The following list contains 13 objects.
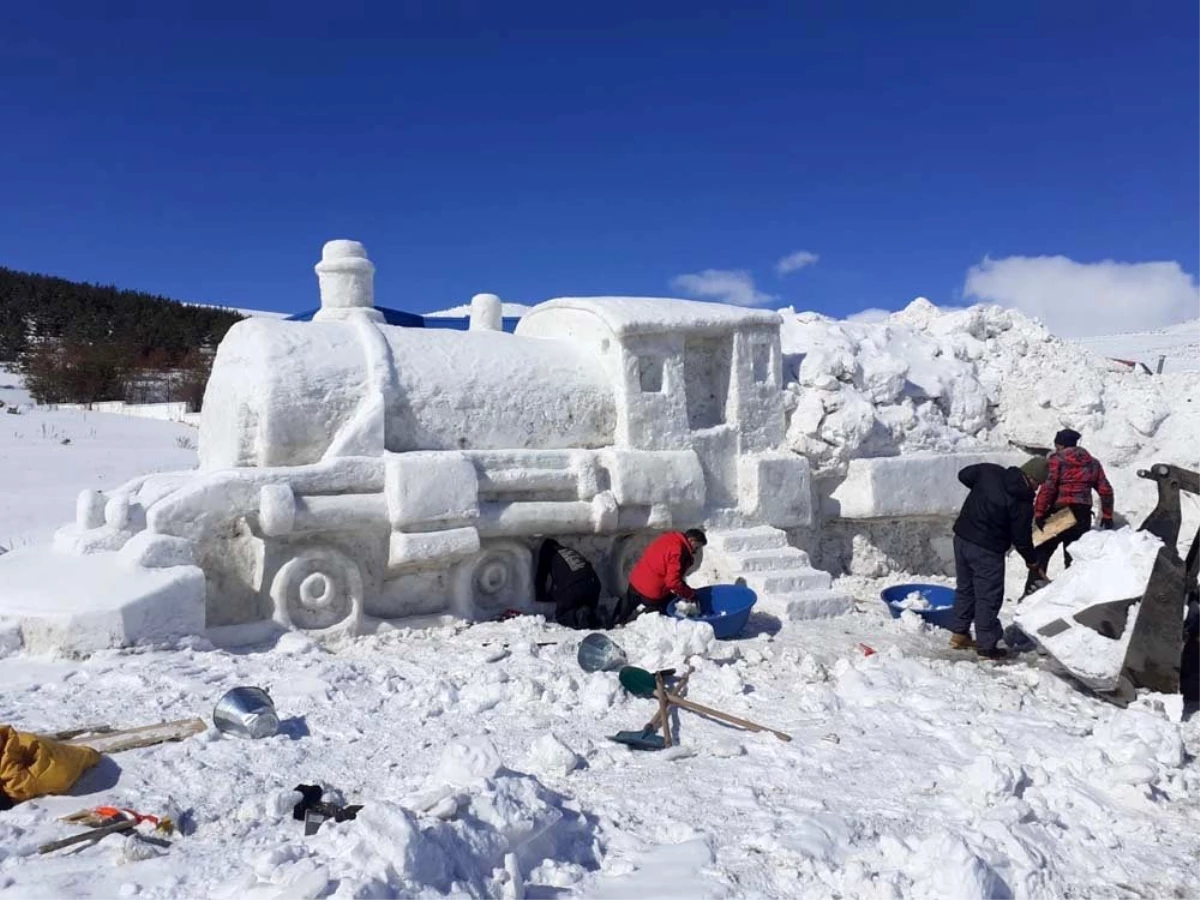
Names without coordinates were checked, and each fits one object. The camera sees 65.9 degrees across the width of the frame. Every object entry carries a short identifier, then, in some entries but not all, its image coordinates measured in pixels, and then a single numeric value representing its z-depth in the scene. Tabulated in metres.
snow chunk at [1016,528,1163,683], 4.26
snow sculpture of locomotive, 4.97
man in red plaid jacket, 5.93
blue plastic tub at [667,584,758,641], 5.12
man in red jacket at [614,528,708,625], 5.34
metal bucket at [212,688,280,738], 3.49
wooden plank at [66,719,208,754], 3.27
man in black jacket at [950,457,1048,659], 5.02
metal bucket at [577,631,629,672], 4.43
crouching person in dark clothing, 5.59
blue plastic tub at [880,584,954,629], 6.03
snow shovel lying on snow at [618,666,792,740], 3.88
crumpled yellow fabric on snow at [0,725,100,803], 2.86
